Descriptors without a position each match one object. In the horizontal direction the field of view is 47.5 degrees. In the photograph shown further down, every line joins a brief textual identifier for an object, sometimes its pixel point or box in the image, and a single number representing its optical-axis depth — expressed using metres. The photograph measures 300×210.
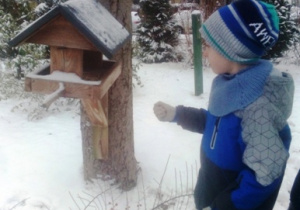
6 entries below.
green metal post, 5.01
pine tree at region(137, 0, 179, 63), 7.28
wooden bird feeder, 1.80
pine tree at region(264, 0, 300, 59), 6.59
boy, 1.39
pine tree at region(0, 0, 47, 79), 4.84
